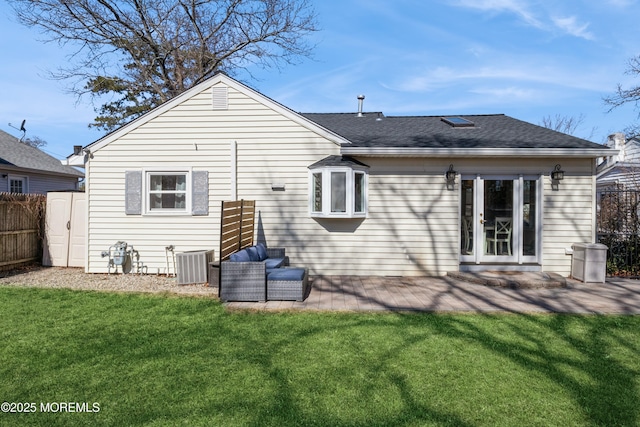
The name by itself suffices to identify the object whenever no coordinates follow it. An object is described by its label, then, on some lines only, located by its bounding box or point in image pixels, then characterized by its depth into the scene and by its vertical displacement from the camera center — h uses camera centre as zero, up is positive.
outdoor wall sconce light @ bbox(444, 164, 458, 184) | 7.52 +0.82
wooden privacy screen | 5.72 -0.28
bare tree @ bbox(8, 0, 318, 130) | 14.63 +7.66
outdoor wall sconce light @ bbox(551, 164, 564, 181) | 7.39 +0.85
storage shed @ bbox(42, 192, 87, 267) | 8.98 -0.57
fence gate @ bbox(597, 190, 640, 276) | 7.84 -0.42
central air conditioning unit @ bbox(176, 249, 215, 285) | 7.14 -1.17
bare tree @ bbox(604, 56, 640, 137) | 13.10 +4.64
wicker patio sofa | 5.61 -1.12
